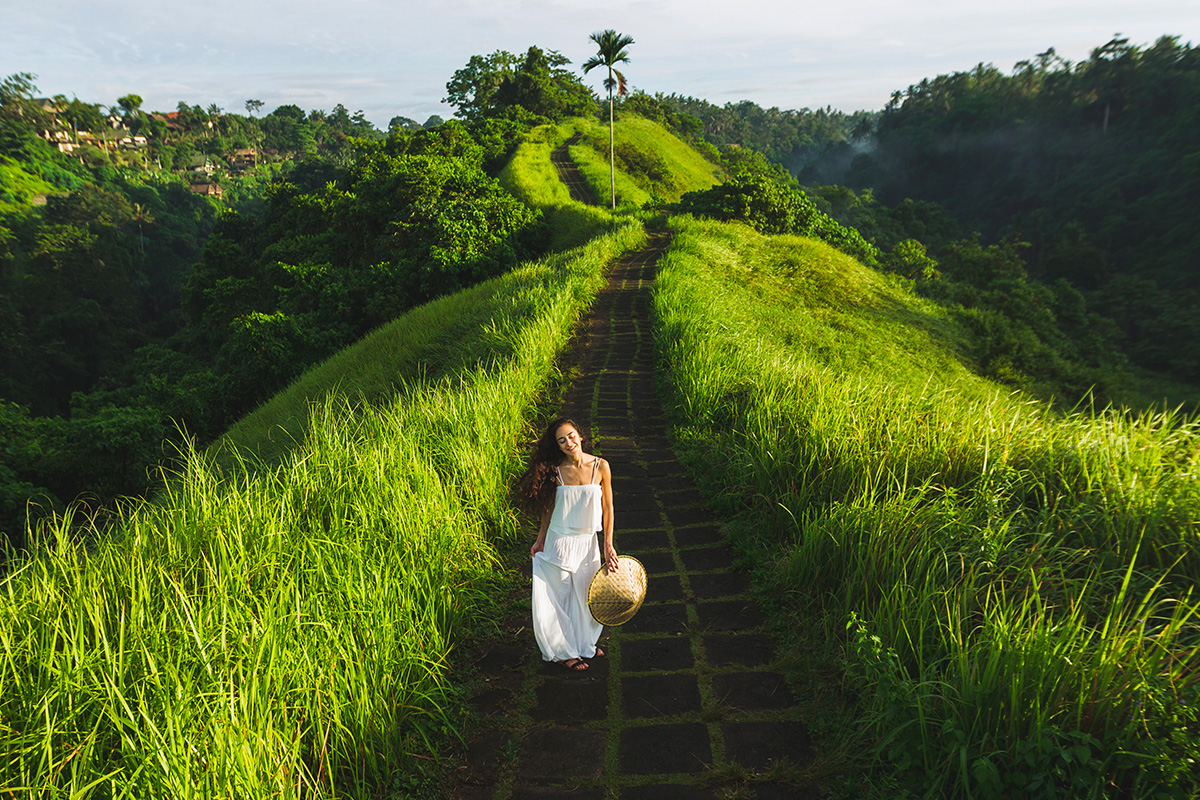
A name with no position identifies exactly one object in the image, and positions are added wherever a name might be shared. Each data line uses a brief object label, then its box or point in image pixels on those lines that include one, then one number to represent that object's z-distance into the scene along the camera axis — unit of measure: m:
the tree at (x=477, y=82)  57.09
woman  3.15
